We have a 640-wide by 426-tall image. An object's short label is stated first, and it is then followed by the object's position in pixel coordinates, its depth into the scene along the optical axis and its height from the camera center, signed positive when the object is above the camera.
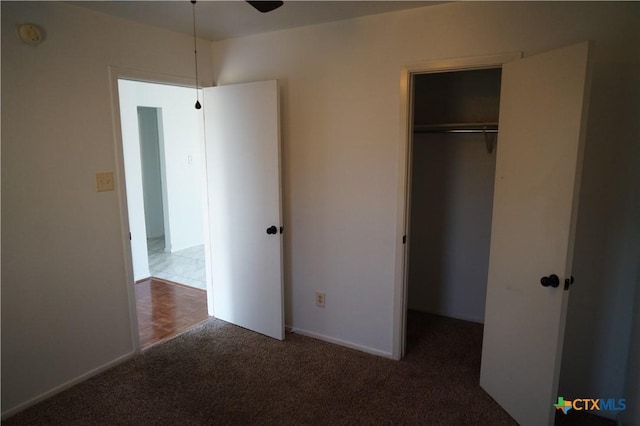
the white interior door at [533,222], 1.75 -0.30
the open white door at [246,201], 2.85 -0.30
